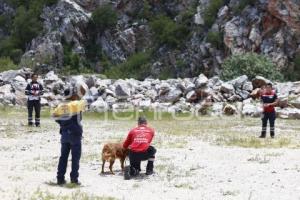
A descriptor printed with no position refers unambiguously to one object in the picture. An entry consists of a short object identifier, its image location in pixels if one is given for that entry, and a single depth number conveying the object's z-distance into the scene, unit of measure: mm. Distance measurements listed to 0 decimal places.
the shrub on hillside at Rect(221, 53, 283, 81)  47938
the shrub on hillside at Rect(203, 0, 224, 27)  62938
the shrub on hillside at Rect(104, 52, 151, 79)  64875
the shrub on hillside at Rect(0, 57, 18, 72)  58469
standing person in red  21609
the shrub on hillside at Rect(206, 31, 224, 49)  59506
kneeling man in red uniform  13883
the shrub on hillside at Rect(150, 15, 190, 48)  66938
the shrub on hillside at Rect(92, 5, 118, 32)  71562
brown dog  13844
